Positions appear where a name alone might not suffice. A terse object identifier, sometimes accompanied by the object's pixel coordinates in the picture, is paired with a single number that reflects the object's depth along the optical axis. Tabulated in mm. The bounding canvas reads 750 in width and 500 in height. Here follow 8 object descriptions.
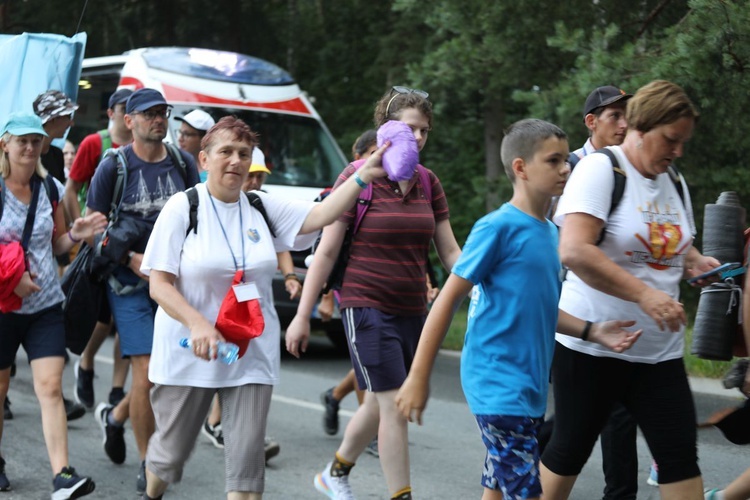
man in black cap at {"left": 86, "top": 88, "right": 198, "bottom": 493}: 10659
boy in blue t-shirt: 6917
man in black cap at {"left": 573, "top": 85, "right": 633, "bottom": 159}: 9497
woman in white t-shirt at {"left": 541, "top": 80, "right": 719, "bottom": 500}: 7128
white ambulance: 20990
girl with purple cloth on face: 9044
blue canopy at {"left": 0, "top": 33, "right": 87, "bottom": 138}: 12117
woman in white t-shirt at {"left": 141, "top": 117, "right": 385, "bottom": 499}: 7803
